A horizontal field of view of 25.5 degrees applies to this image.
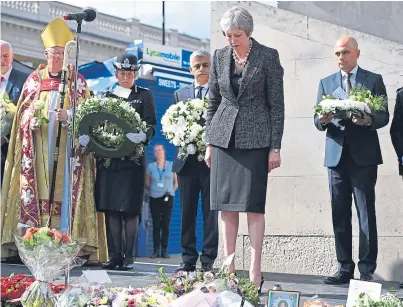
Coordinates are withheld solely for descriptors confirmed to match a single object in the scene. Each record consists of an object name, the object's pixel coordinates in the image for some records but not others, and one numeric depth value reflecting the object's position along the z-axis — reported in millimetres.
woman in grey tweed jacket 6008
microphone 6852
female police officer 8180
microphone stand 6438
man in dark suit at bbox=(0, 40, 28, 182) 8953
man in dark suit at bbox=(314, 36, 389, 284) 6918
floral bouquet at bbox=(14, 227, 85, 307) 4867
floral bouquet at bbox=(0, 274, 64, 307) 5136
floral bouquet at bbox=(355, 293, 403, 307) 4477
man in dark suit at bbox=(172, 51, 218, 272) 7562
